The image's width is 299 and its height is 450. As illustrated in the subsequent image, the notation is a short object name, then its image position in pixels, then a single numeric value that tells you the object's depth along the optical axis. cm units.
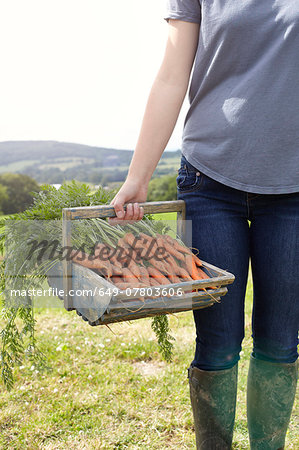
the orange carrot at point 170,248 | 134
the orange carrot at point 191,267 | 127
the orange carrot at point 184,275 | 126
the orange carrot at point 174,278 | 126
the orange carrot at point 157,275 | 125
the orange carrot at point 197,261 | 131
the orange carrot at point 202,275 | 128
